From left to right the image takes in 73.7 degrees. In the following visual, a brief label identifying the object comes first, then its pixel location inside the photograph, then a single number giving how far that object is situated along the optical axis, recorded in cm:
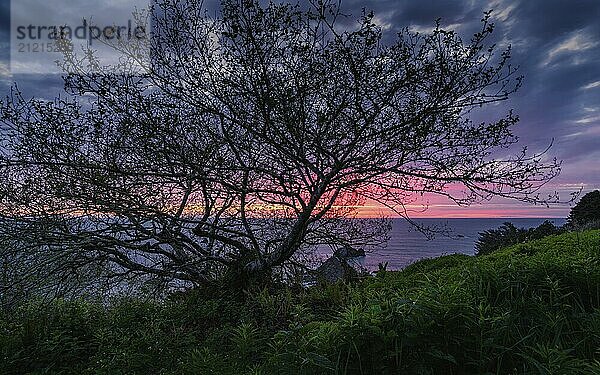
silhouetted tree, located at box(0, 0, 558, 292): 429
